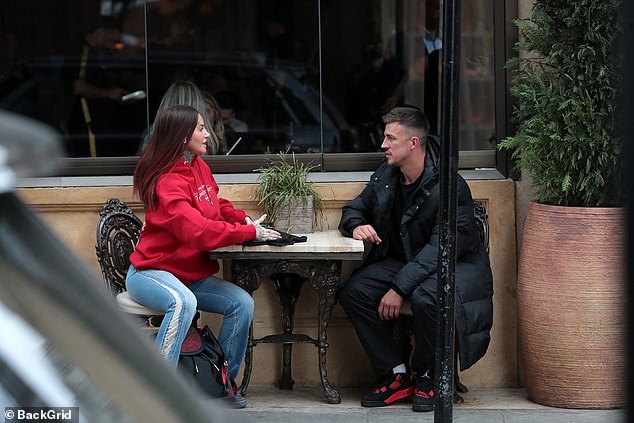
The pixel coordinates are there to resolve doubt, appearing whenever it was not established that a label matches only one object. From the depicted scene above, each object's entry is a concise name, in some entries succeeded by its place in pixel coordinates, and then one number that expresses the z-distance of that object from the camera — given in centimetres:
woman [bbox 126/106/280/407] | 994
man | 1072
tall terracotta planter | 1058
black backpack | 1004
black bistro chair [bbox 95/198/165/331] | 1108
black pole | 797
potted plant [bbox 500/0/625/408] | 1060
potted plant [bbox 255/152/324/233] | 1131
